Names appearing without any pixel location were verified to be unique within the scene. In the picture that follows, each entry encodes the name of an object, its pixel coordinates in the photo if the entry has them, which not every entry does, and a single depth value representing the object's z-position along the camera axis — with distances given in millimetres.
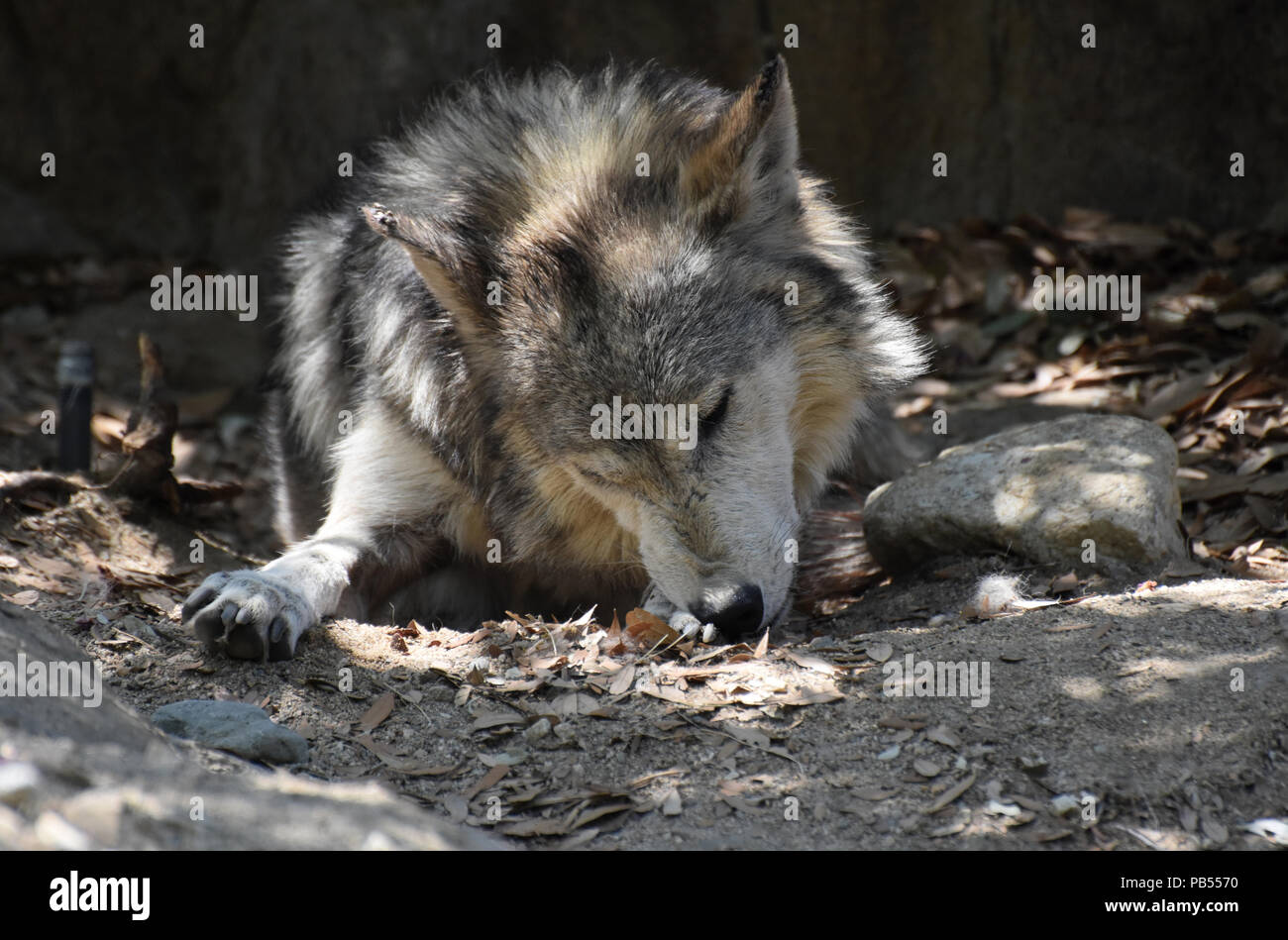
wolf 3857
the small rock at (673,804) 2793
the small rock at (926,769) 2875
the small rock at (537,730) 3191
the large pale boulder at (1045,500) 4238
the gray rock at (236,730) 3016
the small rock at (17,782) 2113
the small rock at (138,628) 3748
